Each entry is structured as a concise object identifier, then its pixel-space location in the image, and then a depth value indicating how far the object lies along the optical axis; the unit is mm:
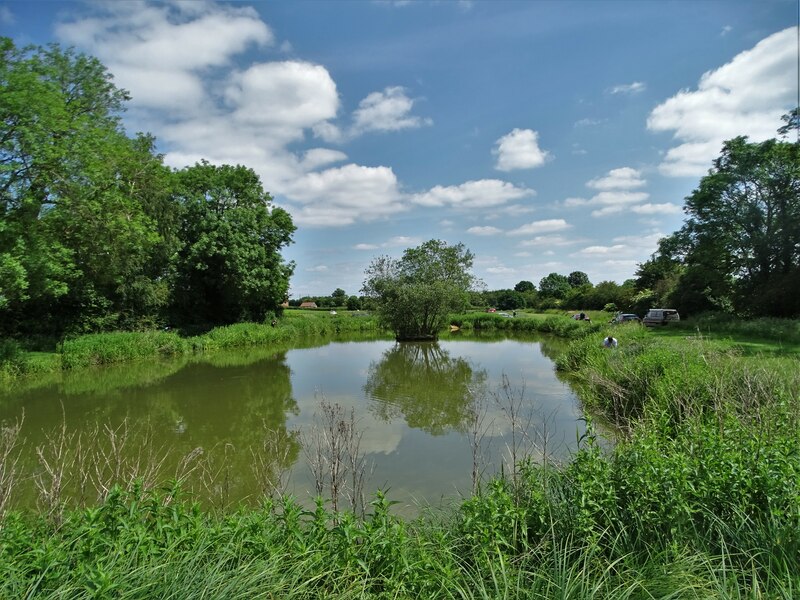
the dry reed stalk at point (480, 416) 7168
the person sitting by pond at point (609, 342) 16025
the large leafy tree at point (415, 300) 32125
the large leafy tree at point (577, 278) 101012
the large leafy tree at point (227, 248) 29016
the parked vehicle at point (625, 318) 30841
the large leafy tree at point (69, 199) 15023
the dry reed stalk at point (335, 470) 4301
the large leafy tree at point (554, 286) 76969
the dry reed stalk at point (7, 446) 3597
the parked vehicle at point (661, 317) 27391
